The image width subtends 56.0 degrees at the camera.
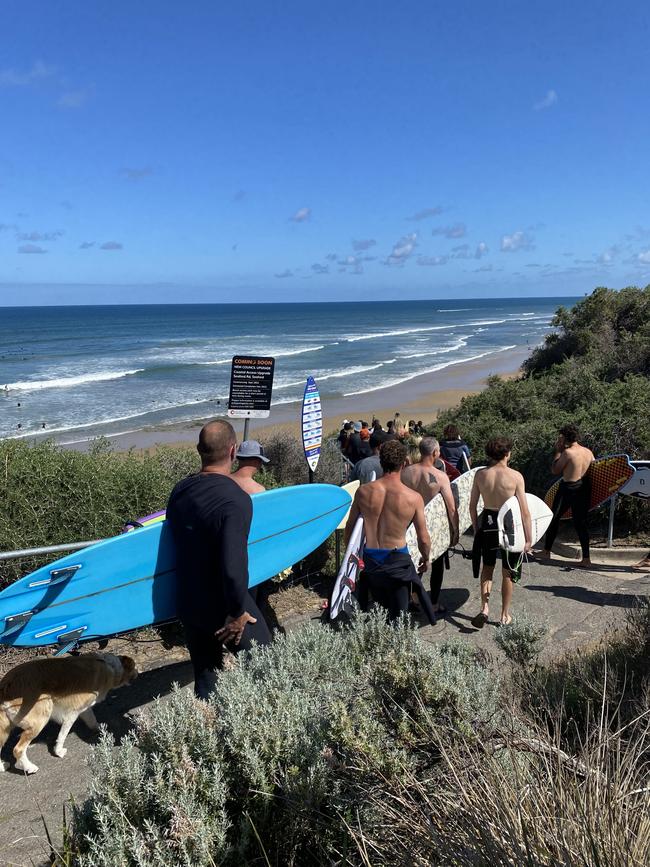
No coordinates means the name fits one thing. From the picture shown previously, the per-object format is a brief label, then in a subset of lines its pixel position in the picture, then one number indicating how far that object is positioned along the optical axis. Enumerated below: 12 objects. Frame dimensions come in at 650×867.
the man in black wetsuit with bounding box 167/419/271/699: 3.01
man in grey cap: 4.54
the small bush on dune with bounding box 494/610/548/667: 3.56
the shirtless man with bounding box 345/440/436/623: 4.31
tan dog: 3.39
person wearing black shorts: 5.01
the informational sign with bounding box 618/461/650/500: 6.21
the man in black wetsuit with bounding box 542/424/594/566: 6.27
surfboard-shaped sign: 7.32
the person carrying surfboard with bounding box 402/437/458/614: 5.37
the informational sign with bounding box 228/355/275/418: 6.50
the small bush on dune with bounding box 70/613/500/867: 1.94
